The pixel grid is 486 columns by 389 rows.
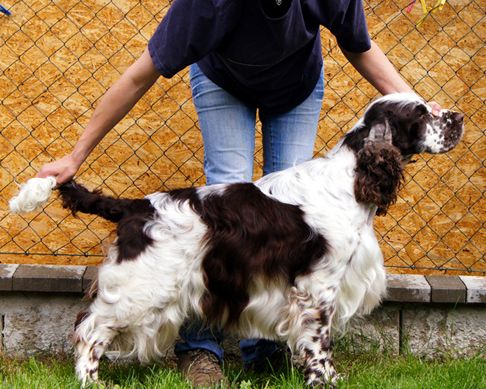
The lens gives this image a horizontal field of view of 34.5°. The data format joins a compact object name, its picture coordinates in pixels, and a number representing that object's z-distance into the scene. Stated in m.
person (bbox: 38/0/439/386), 3.18
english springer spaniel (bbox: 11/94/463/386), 3.27
